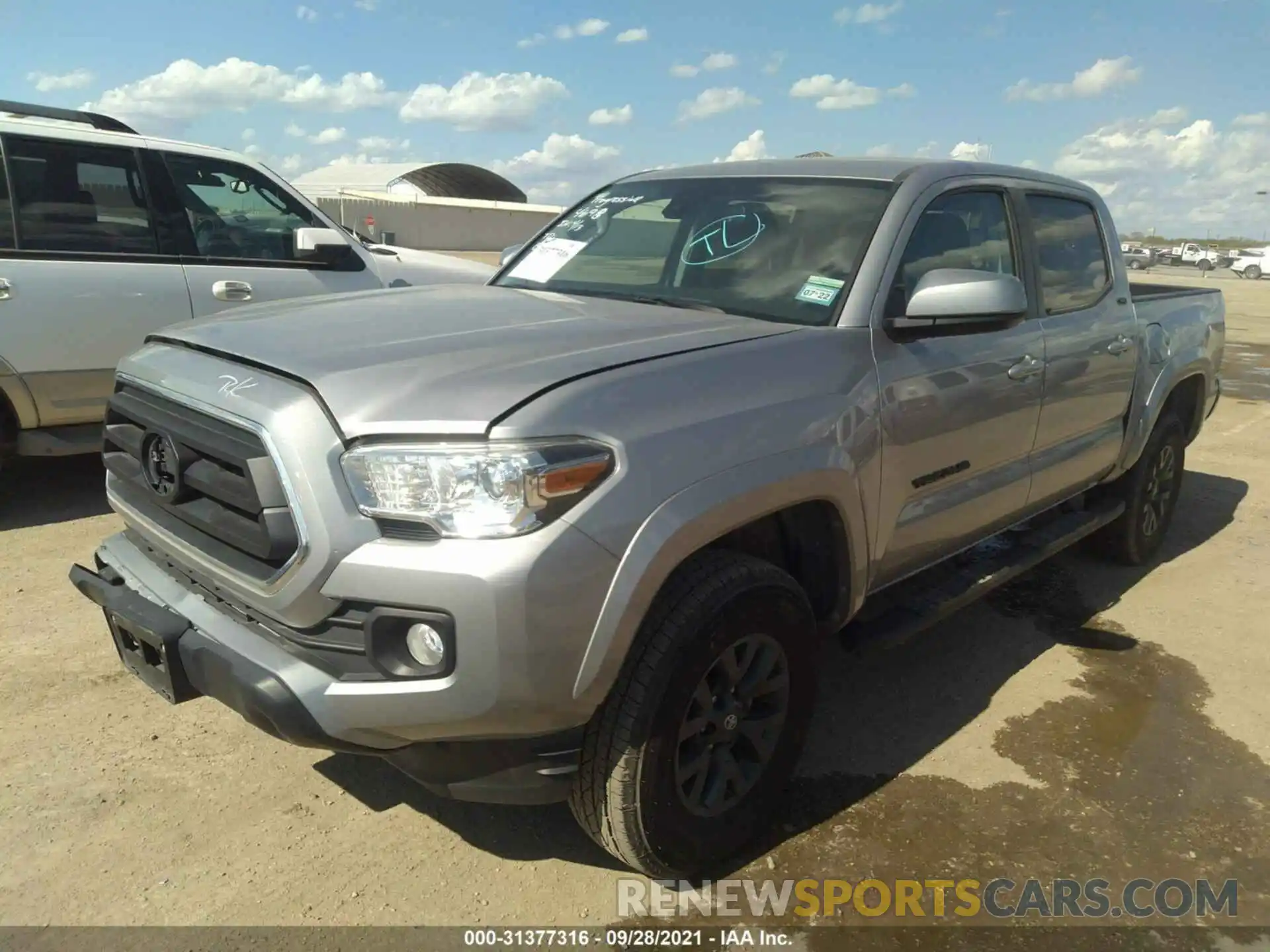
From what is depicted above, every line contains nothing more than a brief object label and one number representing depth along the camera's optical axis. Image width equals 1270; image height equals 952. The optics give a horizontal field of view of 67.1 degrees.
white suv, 4.75
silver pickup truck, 2.01
